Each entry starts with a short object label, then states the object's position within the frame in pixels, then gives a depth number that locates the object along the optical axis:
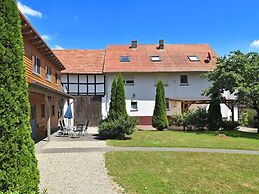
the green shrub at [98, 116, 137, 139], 11.77
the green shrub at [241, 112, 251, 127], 21.22
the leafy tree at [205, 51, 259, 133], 13.73
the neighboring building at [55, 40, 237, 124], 20.73
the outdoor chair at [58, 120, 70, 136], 13.86
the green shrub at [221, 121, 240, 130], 16.20
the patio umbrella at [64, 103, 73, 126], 15.64
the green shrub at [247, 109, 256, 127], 20.58
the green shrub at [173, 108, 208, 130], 16.00
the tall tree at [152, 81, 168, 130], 16.00
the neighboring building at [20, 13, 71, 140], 10.12
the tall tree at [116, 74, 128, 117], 12.42
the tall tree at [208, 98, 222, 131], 15.58
